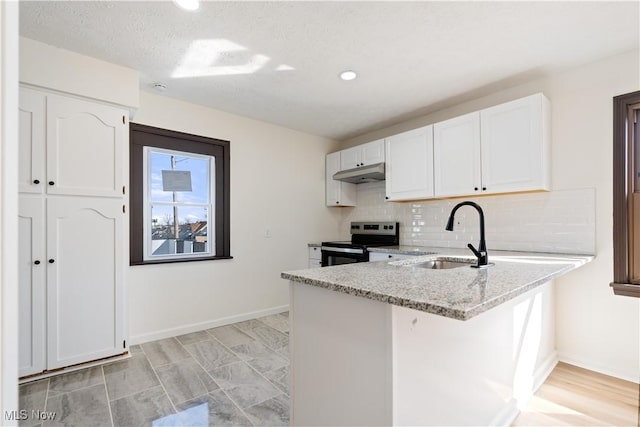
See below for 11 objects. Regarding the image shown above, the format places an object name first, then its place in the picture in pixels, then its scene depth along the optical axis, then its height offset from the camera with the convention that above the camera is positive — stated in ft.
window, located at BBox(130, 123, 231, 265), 9.50 +0.58
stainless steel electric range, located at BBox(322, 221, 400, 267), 11.19 -1.18
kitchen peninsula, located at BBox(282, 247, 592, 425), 3.43 -1.73
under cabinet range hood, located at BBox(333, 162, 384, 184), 11.75 +1.59
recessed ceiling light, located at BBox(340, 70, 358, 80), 8.19 +3.75
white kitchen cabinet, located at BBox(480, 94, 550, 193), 7.99 +1.84
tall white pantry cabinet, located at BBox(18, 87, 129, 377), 6.97 -0.38
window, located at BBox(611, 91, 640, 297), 7.29 +0.46
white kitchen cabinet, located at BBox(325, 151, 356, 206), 13.85 +1.19
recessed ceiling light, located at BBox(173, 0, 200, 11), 5.54 +3.83
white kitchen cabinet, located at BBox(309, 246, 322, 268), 12.99 -1.82
